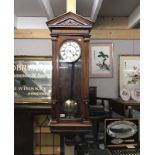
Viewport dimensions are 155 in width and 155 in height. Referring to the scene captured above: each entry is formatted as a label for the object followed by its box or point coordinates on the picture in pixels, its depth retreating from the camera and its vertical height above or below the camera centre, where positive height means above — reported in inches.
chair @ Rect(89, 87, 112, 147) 78.3 -17.4
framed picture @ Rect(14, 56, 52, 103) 97.1 -0.5
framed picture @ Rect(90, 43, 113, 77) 100.7 +11.2
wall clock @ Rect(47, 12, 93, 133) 57.9 +1.6
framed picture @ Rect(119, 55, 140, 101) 101.0 +4.1
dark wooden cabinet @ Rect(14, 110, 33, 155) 90.2 -31.9
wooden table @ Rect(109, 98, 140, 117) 71.2 -13.8
